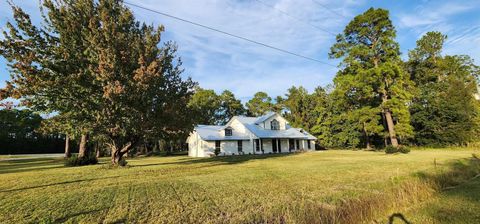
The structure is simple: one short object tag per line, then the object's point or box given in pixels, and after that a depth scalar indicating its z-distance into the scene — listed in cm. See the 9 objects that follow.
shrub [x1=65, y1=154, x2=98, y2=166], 1977
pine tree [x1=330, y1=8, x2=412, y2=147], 2773
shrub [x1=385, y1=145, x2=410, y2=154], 2361
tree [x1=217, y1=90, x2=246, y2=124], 5895
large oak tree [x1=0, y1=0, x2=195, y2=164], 1330
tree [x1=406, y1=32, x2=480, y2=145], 2986
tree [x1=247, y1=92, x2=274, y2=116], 6053
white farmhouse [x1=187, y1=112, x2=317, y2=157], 3353
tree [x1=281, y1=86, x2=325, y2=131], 4681
